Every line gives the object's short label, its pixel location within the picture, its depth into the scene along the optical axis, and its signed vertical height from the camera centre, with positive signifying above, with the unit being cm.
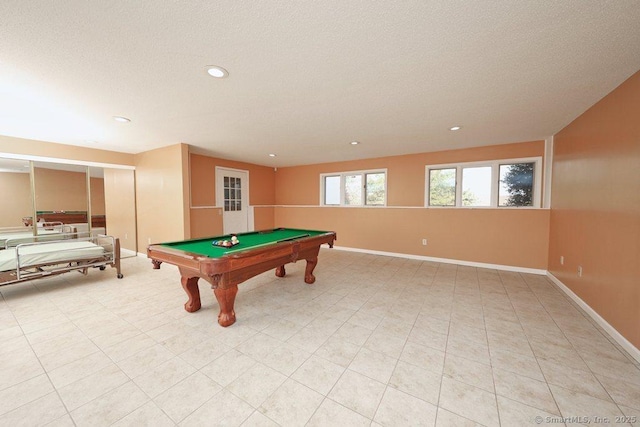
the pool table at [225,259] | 205 -54
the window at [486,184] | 410 +40
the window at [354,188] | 561 +42
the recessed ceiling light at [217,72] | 186 +111
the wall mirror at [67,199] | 383 +9
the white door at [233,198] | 574 +17
